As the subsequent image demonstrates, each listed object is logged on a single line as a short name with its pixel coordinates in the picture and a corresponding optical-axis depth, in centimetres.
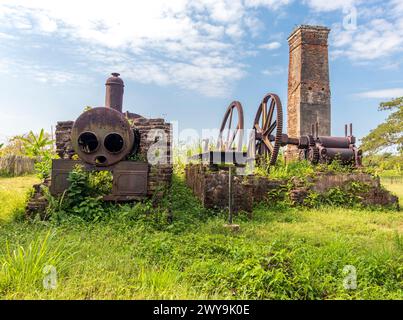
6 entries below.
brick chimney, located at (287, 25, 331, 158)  1465
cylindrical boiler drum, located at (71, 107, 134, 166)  590
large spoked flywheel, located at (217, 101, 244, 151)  1048
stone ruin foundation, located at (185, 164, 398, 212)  634
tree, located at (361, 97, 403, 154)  2028
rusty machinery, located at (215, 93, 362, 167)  952
